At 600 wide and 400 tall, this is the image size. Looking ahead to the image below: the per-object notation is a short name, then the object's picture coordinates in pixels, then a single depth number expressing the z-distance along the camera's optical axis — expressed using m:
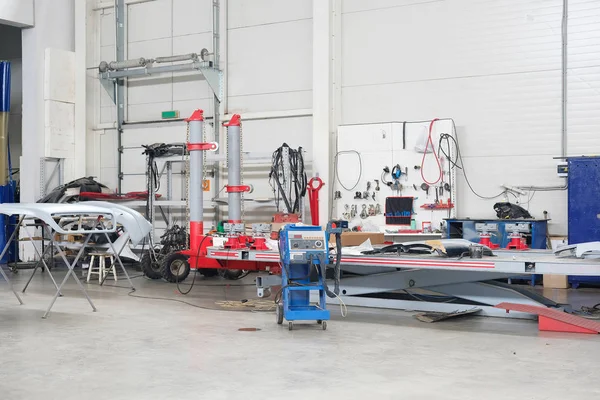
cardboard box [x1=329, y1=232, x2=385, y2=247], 8.14
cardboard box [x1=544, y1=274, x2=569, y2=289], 8.28
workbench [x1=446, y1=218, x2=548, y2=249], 8.31
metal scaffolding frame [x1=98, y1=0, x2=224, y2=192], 11.05
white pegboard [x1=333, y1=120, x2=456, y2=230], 9.25
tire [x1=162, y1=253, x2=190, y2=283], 8.88
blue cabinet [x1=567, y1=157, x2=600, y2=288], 8.05
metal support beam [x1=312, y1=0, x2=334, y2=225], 9.94
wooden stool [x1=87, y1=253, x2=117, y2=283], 8.80
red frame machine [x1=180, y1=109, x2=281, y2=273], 7.55
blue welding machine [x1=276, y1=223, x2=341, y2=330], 5.43
